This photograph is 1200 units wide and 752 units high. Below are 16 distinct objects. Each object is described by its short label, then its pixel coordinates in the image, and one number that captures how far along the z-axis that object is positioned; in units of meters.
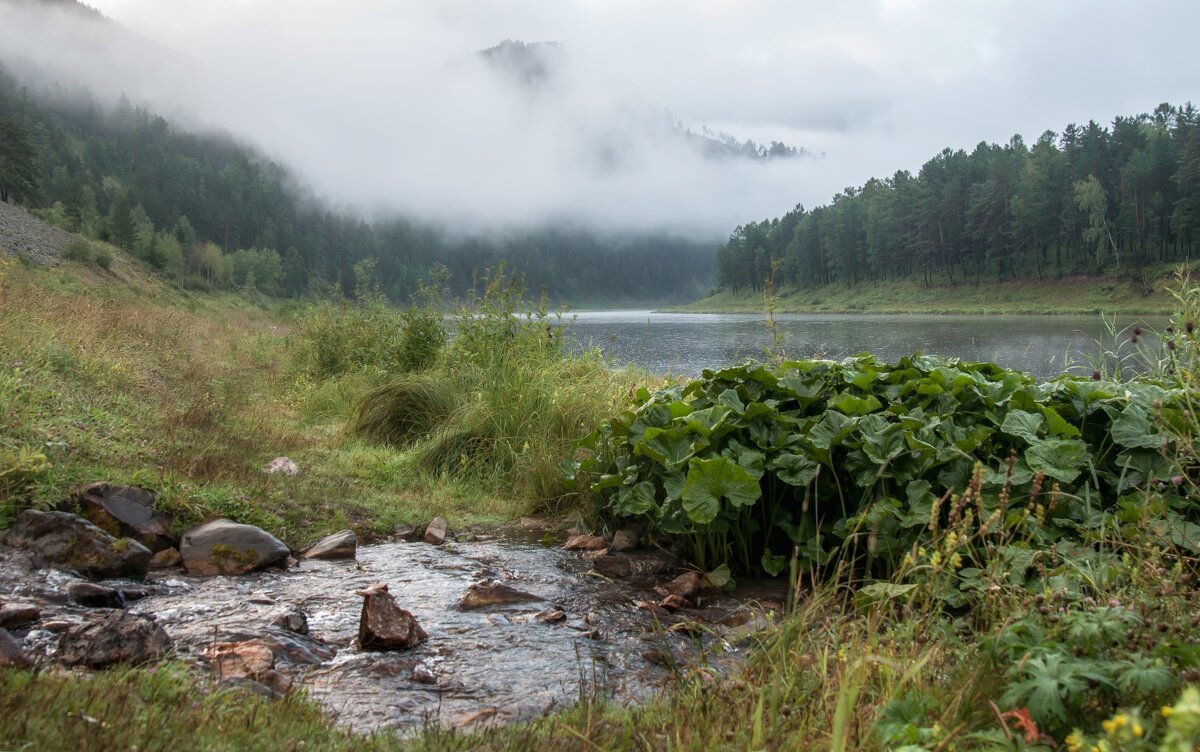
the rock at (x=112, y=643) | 3.17
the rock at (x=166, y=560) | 5.00
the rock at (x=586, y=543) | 6.13
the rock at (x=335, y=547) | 5.60
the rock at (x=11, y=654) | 2.79
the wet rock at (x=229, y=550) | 5.05
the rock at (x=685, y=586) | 5.00
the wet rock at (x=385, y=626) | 3.93
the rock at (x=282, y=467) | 7.44
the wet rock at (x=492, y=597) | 4.78
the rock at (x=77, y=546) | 4.60
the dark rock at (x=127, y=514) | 5.11
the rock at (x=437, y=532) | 6.24
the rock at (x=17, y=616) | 3.60
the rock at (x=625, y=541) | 5.95
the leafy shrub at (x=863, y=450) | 4.29
